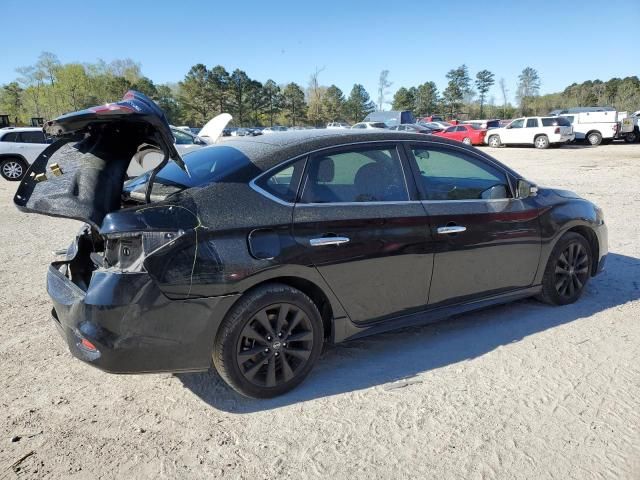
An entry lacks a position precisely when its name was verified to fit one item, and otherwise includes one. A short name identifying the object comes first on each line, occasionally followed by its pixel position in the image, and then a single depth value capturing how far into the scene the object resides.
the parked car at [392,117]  41.31
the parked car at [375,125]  33.84
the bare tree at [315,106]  85.39
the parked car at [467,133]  29.31
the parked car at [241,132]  51.38
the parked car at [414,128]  32.25
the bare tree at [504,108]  79.88
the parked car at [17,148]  15.52
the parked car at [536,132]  25.31
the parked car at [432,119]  47.85
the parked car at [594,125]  26.06
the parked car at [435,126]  32.84
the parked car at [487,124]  29.75
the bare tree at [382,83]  89.80
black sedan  2.71
